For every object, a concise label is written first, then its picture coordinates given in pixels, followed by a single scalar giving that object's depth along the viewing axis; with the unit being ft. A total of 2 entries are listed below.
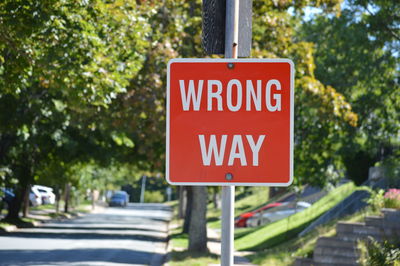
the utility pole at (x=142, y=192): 413.26
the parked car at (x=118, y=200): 288.92
